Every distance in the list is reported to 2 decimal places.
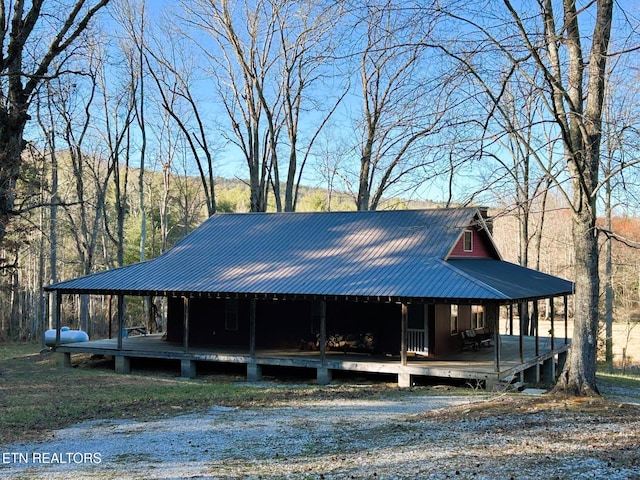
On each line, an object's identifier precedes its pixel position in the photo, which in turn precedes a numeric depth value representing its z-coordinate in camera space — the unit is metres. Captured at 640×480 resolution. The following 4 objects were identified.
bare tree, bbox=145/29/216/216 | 33.31
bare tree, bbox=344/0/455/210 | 30.53
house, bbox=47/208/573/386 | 15.67
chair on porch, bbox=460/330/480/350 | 18.49
